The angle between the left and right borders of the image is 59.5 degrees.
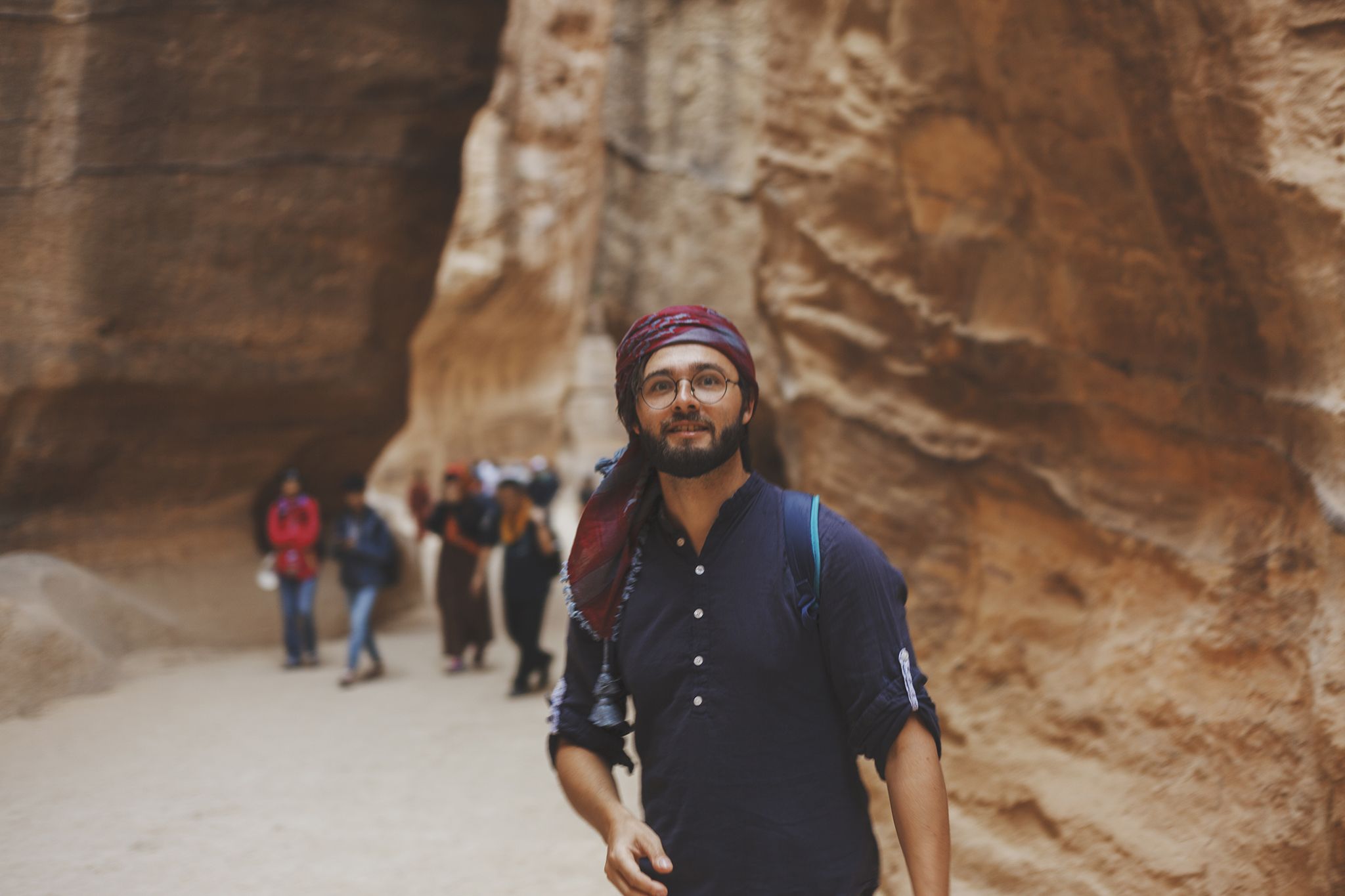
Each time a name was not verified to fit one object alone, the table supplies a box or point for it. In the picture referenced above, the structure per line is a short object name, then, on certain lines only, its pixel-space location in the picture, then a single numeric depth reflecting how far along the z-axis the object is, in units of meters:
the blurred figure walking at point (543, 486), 9.78
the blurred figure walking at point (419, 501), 13.00
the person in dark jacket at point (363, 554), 8.08
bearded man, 1.83
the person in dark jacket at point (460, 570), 8.41
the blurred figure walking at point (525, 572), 7.50
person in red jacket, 8.29
